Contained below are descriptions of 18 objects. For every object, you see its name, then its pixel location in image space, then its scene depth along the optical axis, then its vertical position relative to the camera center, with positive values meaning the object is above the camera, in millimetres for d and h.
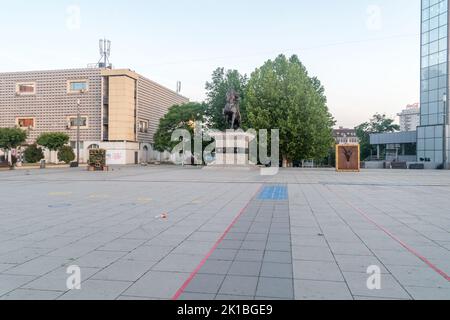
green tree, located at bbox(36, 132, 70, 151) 44109 +1155
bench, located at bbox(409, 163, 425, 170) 45031 -1770
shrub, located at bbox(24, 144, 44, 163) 48125 -556
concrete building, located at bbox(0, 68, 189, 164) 54094 +6507
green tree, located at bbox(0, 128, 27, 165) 41594 +1384
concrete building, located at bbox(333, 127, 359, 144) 153412 +7577
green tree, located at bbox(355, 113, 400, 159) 82275 +5282
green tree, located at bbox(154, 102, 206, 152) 53062 +4293
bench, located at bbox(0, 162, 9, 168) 37225 -1528
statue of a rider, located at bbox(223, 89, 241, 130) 36125 +3875
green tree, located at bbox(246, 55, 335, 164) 39375 +4193
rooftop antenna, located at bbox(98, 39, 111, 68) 59188 +15273
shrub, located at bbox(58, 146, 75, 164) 45062 -505
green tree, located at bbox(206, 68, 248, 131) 49781 +8132
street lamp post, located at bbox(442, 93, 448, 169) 46312 +1804
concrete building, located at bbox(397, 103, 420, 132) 164250 +15178
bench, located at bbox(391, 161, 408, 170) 47631 -1766
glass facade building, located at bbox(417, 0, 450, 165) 47688 +9356
